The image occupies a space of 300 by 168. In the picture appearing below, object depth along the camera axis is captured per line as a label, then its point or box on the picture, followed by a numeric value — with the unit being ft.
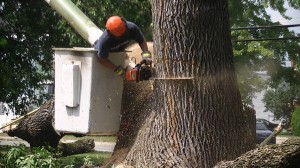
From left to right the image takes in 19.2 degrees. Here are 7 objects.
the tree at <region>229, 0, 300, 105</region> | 109.35
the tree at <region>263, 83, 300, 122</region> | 181.68
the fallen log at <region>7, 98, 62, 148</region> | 47.65
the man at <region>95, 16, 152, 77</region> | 32.69
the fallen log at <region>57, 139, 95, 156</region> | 65.31
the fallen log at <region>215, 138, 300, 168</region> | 20.43
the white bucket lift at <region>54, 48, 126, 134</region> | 33.19
